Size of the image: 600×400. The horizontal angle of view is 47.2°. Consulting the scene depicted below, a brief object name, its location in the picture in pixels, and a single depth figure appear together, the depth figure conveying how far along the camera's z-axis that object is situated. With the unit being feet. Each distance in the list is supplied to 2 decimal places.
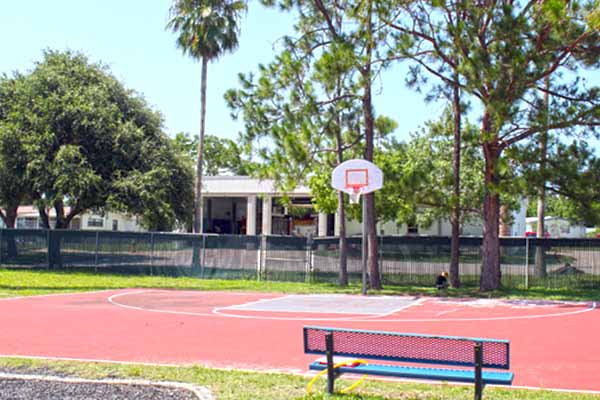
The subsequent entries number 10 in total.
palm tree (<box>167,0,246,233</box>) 118.42
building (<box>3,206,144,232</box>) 207.88
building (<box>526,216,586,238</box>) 212.64
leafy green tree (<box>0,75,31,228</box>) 106.22
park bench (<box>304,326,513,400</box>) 22.09
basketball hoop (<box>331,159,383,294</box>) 68.74
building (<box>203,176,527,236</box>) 172.35
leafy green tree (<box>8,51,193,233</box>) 105.50
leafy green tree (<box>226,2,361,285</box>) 72.54
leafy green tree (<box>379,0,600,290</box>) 59.88
